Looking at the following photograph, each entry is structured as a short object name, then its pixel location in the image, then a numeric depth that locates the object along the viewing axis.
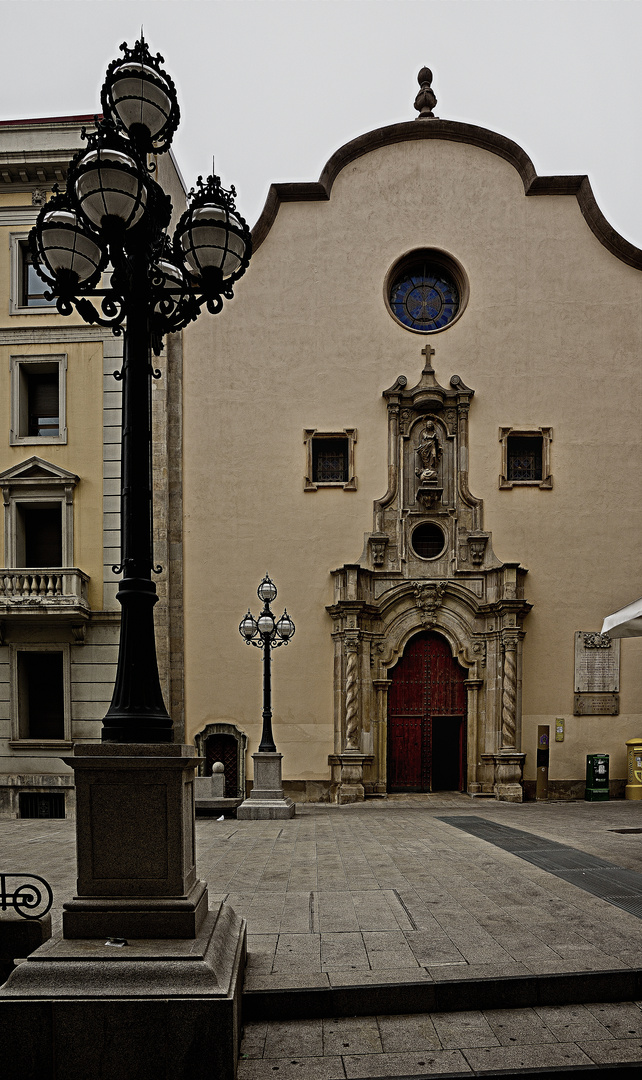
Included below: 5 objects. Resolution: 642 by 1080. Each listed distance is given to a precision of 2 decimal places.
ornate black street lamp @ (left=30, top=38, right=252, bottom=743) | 4.25
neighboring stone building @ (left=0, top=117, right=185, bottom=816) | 16.97
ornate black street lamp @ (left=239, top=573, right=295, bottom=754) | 14.52
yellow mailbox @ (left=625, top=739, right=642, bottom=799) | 18.48
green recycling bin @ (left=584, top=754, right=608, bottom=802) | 18.47
